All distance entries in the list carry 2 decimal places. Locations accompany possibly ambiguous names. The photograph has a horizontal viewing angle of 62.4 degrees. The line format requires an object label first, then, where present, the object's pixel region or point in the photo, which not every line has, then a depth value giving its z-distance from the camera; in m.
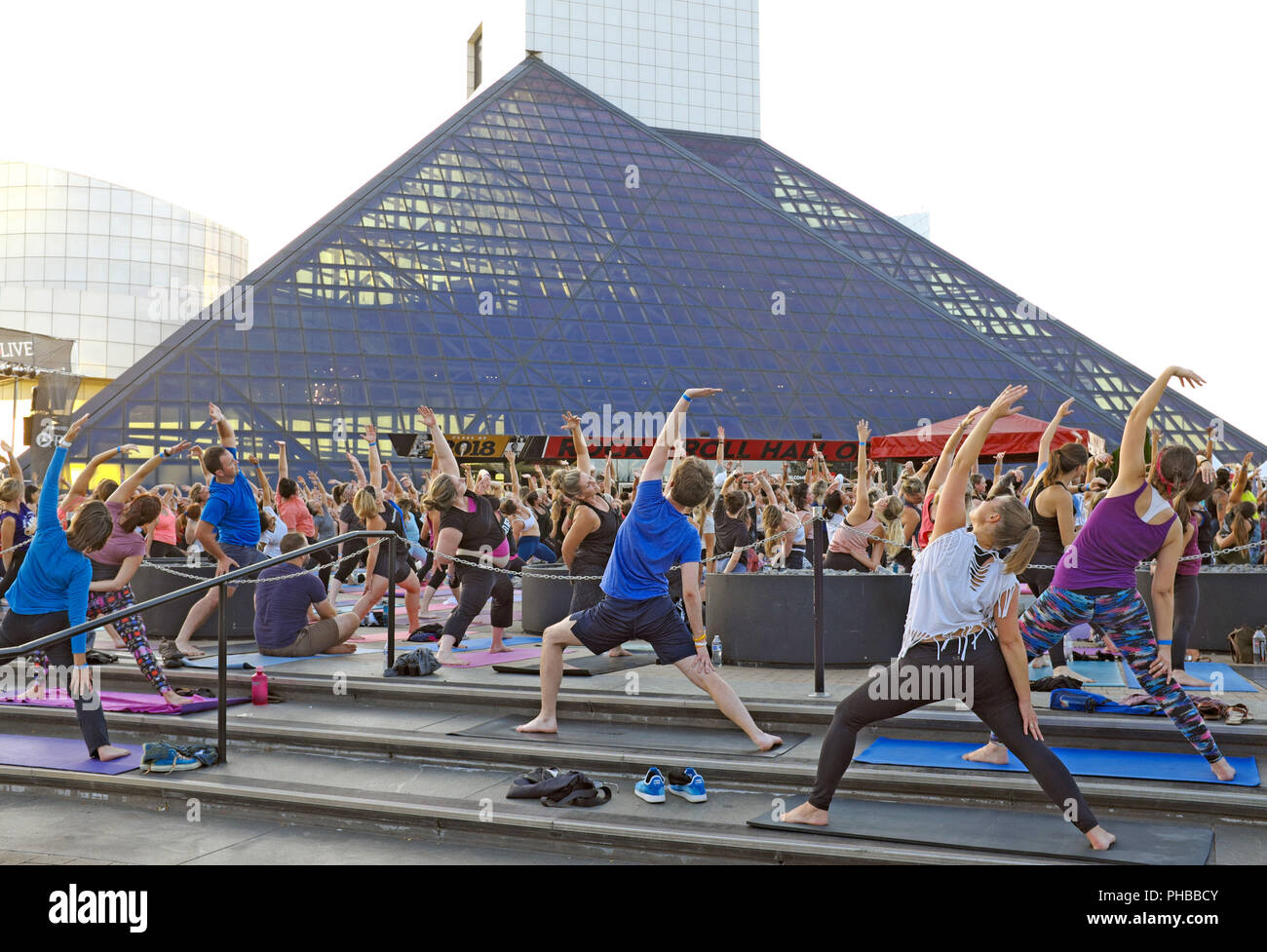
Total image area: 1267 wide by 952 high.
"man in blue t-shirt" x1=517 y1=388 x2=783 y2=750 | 5.89
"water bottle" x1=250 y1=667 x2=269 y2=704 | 7.61
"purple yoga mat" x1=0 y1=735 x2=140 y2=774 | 6.23
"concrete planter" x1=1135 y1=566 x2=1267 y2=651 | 9.00
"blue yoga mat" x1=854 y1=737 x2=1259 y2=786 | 5.13
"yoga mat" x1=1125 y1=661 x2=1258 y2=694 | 7.24
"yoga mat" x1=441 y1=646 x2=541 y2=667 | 8.84
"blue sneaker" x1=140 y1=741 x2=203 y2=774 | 6.03
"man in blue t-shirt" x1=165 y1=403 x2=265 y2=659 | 9.12
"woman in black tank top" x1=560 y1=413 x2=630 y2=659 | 8.58
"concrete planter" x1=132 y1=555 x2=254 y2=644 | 10.54
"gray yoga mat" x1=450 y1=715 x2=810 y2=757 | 6.06
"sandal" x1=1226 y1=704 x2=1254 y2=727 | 5.71
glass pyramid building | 28.62
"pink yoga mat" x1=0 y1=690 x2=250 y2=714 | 7.30
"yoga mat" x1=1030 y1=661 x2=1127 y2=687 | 7.18
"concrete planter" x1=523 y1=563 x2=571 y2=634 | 11.05
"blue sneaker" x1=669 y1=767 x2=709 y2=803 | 5.29
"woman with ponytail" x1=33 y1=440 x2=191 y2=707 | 7.40
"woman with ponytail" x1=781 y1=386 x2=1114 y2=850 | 4.30
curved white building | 50.44
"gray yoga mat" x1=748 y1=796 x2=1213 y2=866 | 4.24
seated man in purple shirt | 9.26
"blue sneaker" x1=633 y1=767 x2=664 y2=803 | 5.30
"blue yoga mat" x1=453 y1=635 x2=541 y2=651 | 10.05
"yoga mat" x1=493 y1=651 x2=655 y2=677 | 8.16
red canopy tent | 21.52
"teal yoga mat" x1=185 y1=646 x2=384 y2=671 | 8.43
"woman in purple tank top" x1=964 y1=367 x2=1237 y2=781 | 5.27
